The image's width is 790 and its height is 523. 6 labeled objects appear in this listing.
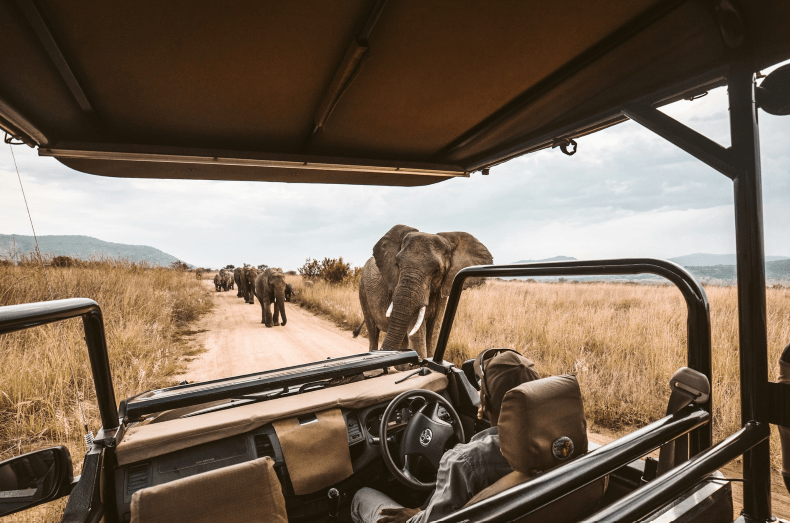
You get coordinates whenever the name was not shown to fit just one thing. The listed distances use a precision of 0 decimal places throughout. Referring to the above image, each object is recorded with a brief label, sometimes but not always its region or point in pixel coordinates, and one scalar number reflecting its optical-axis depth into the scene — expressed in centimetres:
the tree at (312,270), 2631
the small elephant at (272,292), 1332
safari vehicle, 142
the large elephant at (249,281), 2027
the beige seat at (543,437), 125
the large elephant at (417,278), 631
